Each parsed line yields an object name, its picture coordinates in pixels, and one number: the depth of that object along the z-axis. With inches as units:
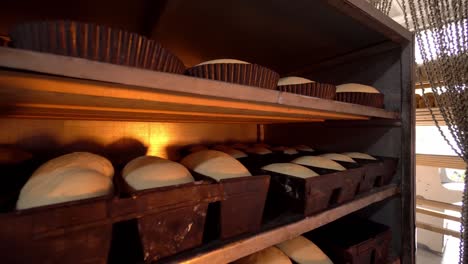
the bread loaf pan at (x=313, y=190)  25.4
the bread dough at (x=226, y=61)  21.1
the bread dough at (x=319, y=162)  32.2
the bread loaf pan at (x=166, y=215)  15.5
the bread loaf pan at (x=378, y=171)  33.7
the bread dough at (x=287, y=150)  42.9
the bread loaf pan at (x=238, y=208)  19.7
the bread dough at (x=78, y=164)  19.9
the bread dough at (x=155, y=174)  20.3
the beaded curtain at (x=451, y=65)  40.4
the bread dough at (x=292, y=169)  28.3
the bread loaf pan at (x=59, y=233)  12.2
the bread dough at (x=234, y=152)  38.3
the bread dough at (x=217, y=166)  24.3
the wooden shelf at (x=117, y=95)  13.1
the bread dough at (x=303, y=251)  30.5
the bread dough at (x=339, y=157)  37.1
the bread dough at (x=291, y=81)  28.1
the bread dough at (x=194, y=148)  40.8
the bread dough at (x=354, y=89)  35.9
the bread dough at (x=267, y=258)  28.6
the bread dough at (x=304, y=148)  47.5
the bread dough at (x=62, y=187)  15.4
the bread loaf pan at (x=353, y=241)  31.1
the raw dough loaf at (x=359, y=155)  39.4
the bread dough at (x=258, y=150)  41.8
